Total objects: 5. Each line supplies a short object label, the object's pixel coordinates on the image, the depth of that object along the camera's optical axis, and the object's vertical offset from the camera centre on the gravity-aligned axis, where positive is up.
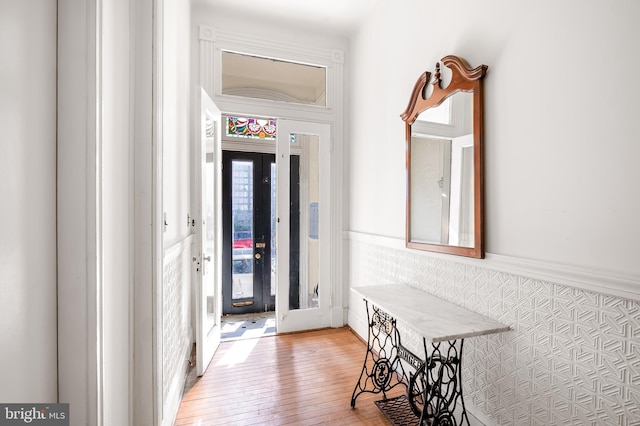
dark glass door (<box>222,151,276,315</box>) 3.70 -0.32
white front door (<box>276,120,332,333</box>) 3.11 -0.20
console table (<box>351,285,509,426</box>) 1.44 -0.79
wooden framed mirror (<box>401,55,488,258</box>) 1.64 +0.30
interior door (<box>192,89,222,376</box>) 2.32 -0.22
